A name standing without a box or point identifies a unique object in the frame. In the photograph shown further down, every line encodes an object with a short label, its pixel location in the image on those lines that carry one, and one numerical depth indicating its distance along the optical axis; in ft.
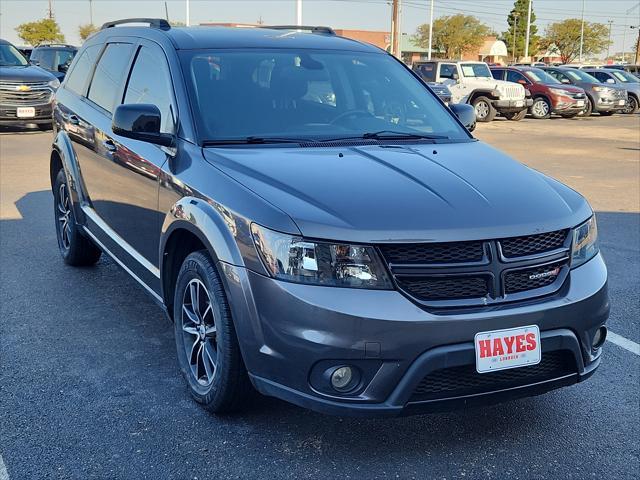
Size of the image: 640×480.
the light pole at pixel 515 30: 294.17
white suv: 77.00
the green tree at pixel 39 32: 271.08
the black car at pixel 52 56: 69.56
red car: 82.23
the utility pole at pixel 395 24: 122.72
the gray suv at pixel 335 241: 9.43
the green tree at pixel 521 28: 316.19
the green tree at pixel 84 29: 280.10
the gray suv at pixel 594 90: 88.22
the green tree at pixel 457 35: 300.61
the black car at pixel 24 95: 50.78
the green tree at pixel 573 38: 330.95
